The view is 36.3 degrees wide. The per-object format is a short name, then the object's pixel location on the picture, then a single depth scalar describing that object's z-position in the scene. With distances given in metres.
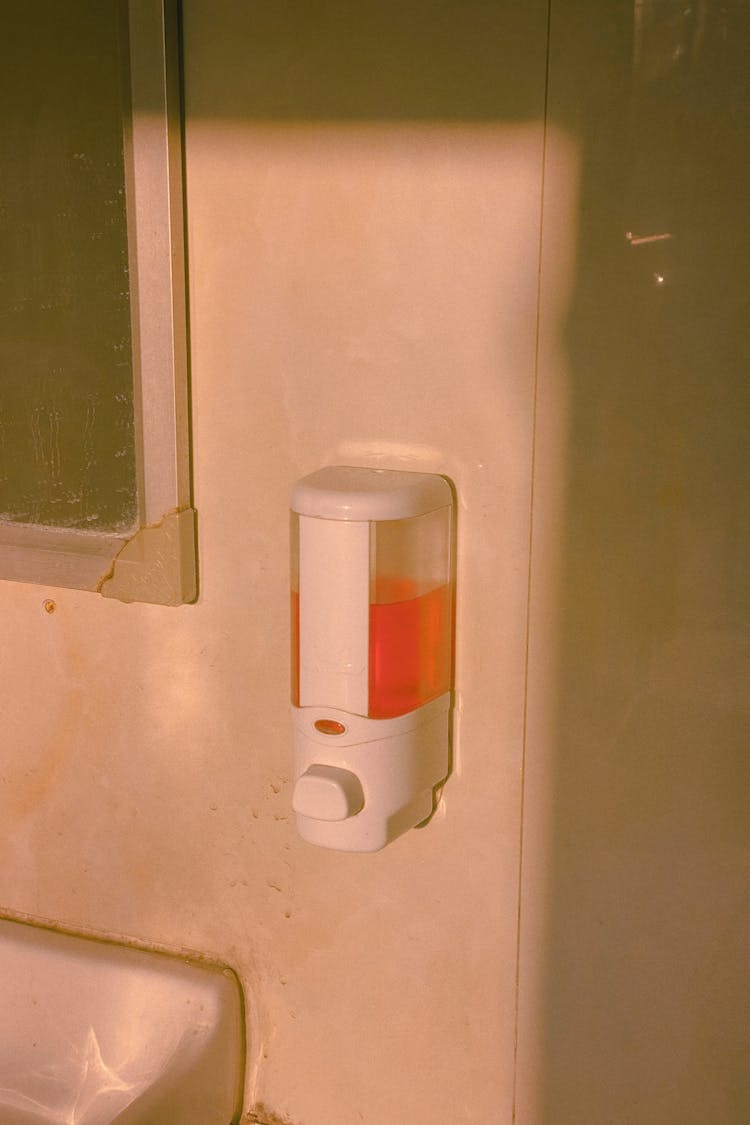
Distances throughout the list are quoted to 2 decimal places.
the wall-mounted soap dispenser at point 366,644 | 1.03
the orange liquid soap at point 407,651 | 1.04
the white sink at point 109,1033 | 1.29
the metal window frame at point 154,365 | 1.13
